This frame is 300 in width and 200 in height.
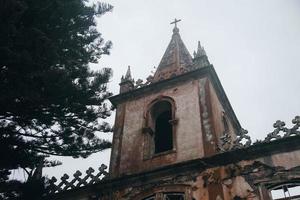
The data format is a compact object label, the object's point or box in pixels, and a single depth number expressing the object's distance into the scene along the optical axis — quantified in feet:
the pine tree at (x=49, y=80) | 35.91
